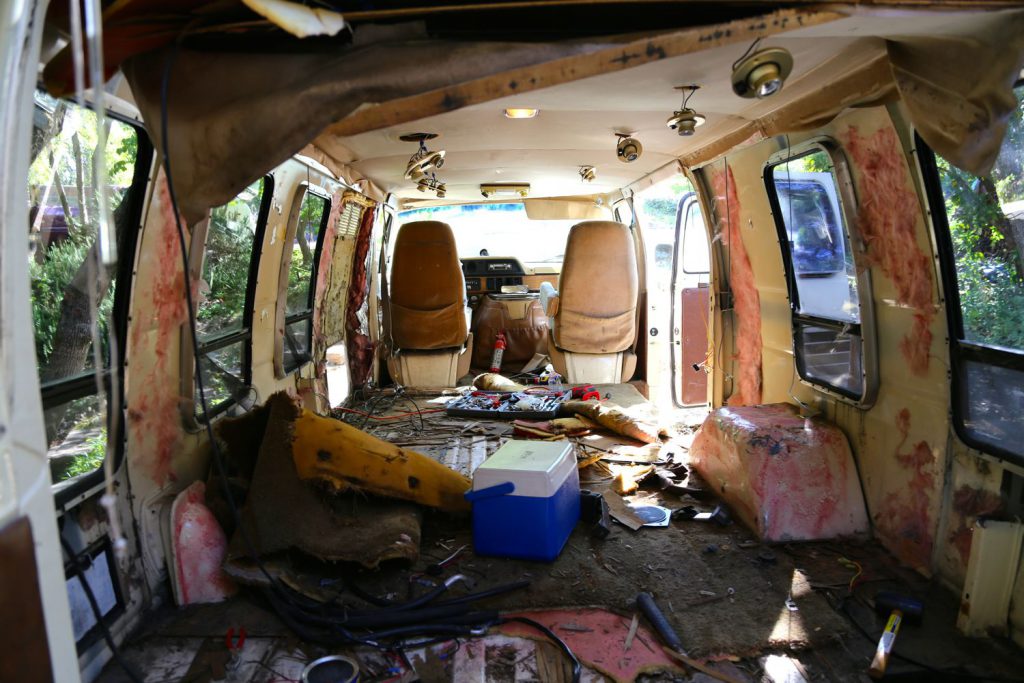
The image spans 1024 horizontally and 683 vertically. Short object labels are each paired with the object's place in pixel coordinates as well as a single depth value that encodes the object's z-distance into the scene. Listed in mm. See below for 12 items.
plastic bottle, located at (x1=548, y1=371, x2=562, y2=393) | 7082
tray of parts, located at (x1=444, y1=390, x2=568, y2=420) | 5797
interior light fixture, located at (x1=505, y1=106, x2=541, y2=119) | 3936
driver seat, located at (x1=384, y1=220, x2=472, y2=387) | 7051
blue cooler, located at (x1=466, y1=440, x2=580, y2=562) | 3203
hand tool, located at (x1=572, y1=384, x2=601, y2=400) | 6375
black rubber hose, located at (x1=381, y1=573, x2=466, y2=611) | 2783
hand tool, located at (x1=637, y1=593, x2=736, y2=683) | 2422
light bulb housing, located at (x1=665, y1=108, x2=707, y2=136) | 3576
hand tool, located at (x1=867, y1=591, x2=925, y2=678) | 2414
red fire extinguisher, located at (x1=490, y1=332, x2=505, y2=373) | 8516
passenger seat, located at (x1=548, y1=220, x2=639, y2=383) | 6875
